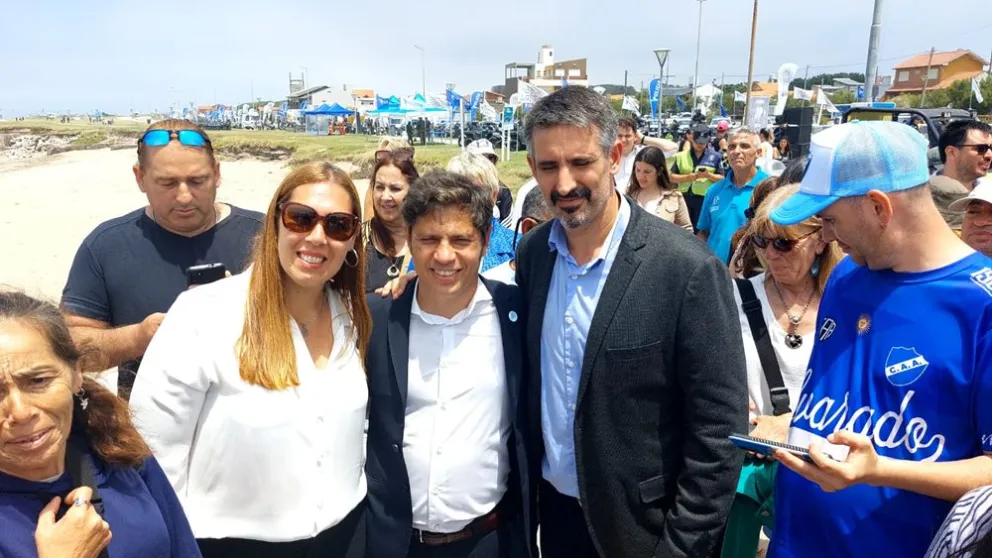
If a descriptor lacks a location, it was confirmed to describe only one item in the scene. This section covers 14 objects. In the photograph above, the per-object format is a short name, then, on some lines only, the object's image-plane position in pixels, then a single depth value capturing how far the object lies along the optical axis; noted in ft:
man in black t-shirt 8.50
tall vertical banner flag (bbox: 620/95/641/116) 76.84
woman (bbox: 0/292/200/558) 4.53
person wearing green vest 26.05
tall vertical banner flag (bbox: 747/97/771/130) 48.19
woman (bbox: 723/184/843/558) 8.02
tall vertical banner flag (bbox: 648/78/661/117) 86.99
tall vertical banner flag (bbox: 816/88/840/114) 65.00
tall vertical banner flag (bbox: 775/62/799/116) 62.95
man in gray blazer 6.60
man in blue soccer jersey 4.87
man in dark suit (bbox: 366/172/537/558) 7.10
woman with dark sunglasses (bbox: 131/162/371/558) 6.32
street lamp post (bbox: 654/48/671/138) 71.19
